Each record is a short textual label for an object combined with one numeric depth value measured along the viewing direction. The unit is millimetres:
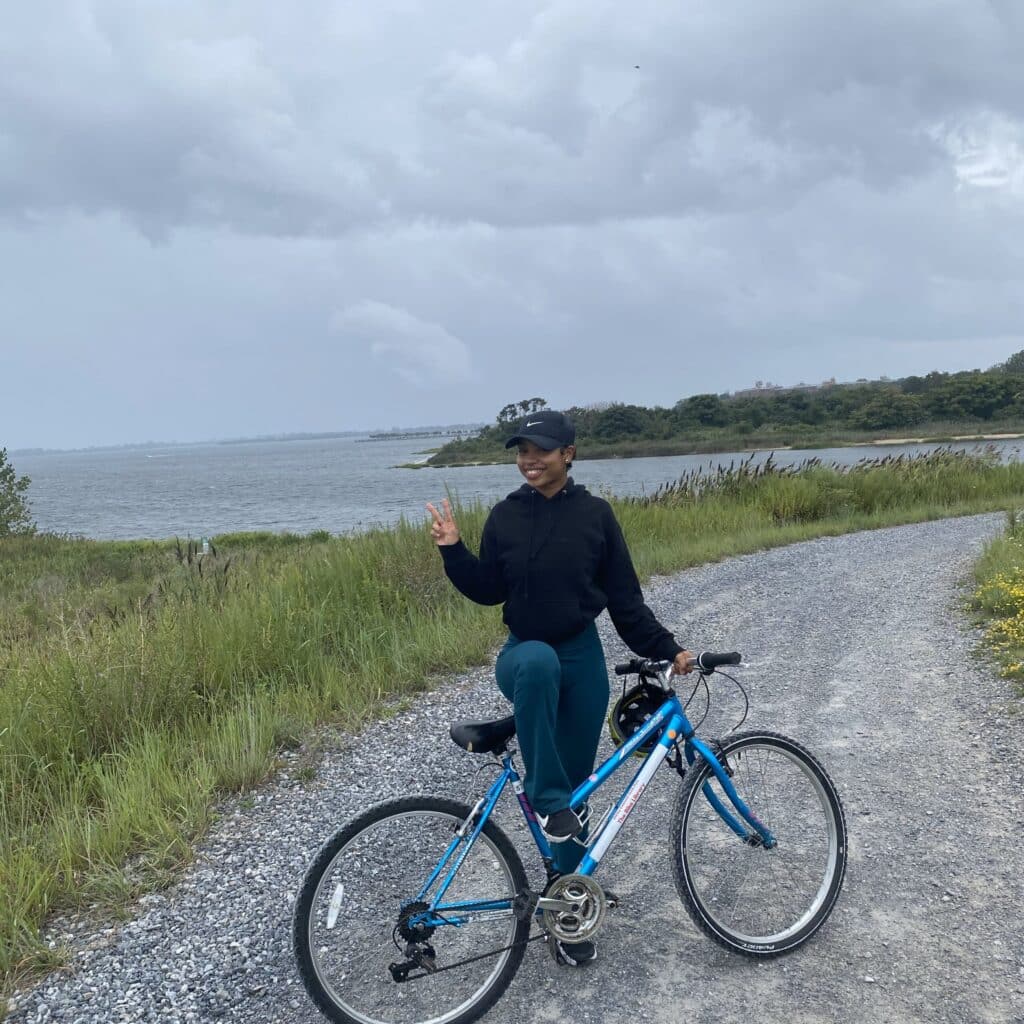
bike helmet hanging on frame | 2998
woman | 2891
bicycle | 2611
